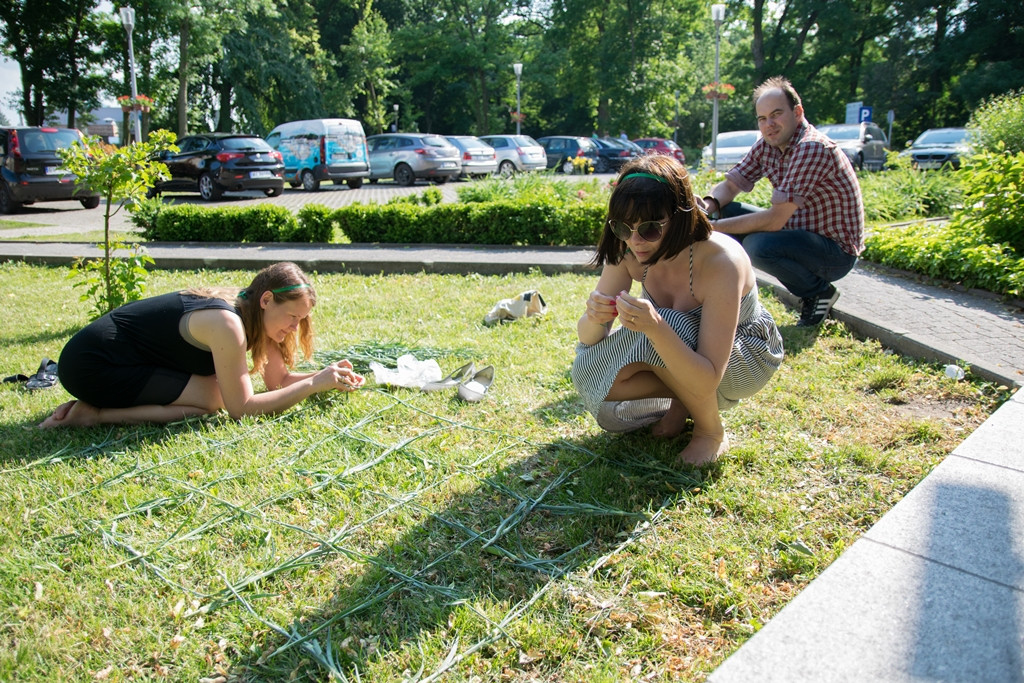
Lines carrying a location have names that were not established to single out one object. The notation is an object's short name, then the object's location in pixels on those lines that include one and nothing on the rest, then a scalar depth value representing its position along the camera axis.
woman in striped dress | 2.68
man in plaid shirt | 4.77
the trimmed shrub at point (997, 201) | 6.20
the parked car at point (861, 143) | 20.12
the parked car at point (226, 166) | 17.08
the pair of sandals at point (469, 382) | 3.99
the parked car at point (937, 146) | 20.41
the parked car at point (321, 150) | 19.64
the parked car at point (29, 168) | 15.28
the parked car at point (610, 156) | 26.95
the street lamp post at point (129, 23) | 21.38
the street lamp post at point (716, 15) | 19.84
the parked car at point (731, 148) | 19.59
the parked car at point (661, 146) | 27.08
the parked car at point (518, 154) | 24.03
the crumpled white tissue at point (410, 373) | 4.20
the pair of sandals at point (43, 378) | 4.34
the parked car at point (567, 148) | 26.44
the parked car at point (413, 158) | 21.61
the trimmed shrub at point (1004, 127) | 10.73
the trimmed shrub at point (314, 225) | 9.94
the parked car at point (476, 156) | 22.60
